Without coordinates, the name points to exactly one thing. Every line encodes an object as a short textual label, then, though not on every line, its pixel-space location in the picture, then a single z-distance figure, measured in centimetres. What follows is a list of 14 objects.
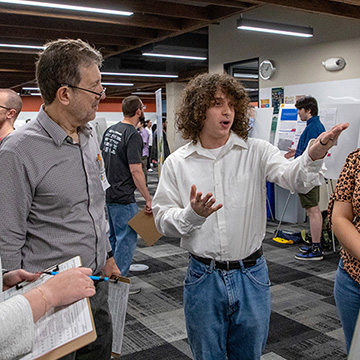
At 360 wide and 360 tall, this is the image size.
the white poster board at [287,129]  609
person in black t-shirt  361
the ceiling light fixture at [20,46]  784
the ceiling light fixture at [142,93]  2097
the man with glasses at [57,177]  154
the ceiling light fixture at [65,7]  495
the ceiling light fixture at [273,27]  649
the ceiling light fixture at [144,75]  1278
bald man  316
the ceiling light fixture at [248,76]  1075
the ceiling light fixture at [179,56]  1040
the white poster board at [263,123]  622
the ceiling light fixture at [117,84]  1622
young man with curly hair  169
